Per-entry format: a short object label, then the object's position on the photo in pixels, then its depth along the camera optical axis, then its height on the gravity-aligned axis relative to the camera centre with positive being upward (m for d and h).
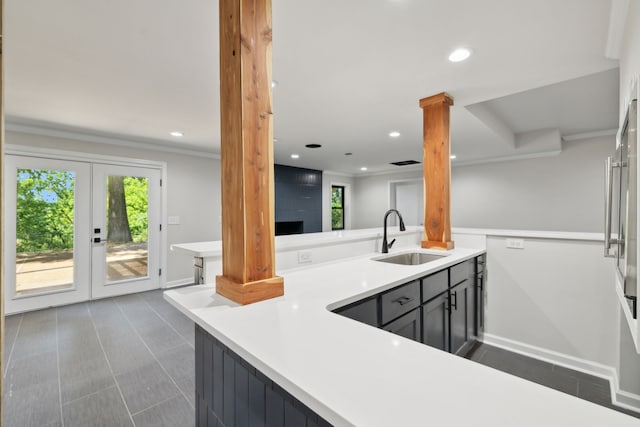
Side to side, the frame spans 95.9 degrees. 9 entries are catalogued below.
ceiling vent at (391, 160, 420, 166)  6.32 +1.08
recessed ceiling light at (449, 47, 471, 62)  1.97 +1.10
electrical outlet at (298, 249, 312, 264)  1.98 -0.32
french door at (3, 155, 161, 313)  3.55 -0.26
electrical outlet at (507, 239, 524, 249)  2.54 -0.30
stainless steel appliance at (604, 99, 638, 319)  1.18 +0.04
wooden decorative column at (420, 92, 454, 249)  2.68 +0.35
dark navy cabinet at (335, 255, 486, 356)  1.43 -0.60
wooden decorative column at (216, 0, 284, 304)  1.15 +0.24
